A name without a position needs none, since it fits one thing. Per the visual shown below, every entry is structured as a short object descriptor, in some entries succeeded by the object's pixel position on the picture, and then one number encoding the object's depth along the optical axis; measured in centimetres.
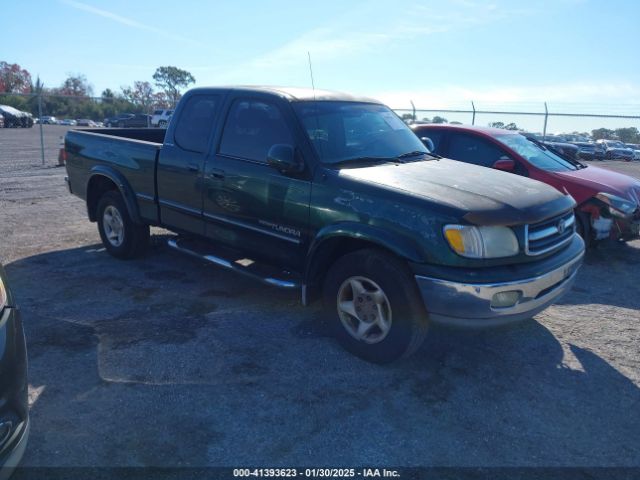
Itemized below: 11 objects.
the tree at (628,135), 3815
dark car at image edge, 225
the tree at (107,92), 6294
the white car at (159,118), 2650
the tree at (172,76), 8538
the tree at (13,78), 7162
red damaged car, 658
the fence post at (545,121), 1895
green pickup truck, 341
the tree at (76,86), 8174
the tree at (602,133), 4520
